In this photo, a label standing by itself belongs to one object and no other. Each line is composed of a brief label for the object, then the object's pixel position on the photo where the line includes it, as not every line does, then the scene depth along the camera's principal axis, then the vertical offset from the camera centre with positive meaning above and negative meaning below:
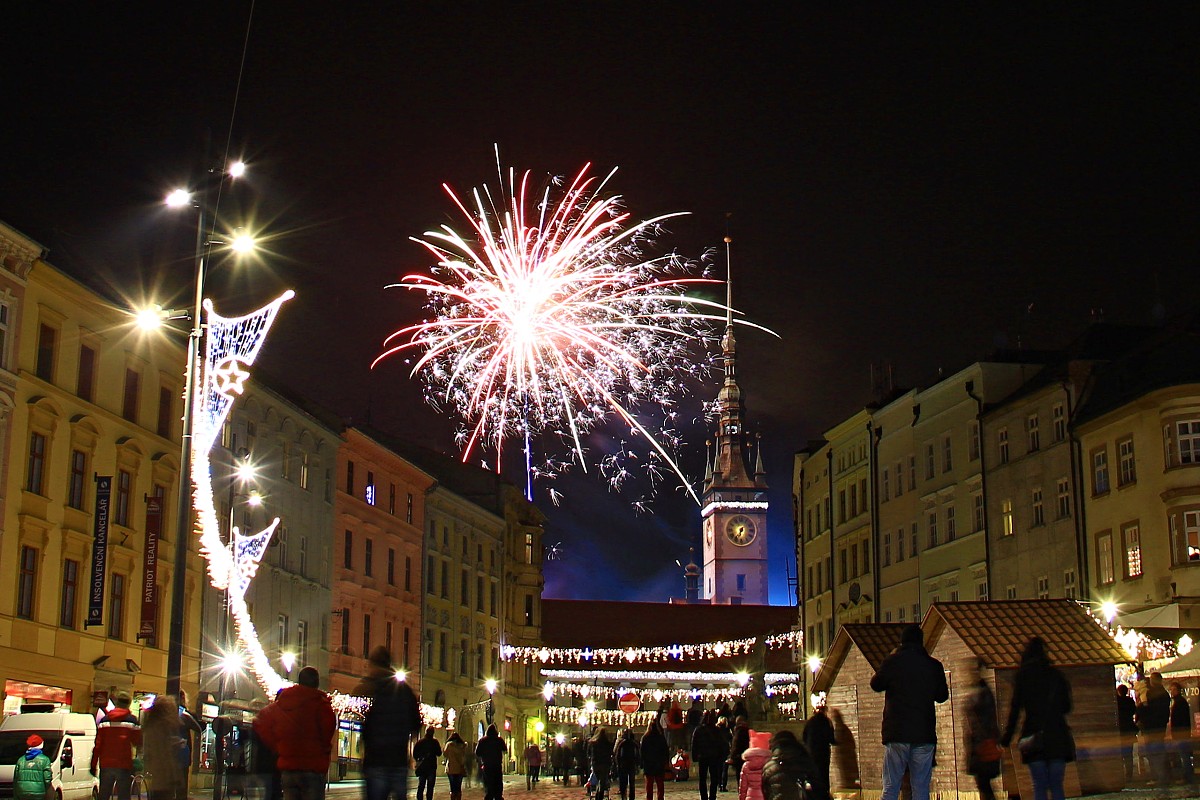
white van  26.94 -0.20
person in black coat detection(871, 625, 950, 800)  12.52 +0.23
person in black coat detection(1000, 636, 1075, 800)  13.04 +0.16
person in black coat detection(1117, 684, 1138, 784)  20.31 +0.23
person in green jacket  20.84 -0.49
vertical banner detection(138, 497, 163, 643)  39.53 +4.14
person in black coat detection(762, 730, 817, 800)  15.06 -0.28
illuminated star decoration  23.50 +5.55
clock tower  170.12 +23.56
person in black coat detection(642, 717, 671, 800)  25.05 -0.24
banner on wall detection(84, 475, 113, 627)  37.59 +4.48
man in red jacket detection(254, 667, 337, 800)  13.06 +0.01
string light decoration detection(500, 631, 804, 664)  99.50 +5.76
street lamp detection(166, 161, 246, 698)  21.83 +4.37
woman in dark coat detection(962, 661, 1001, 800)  14.98 +0.06
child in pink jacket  17.94 -0.33
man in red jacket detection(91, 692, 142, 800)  19.23 -0.20
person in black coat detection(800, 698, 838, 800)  18.98 +0.04
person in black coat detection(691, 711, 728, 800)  24.62 -0.11
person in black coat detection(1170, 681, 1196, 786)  21.59 +0.12
